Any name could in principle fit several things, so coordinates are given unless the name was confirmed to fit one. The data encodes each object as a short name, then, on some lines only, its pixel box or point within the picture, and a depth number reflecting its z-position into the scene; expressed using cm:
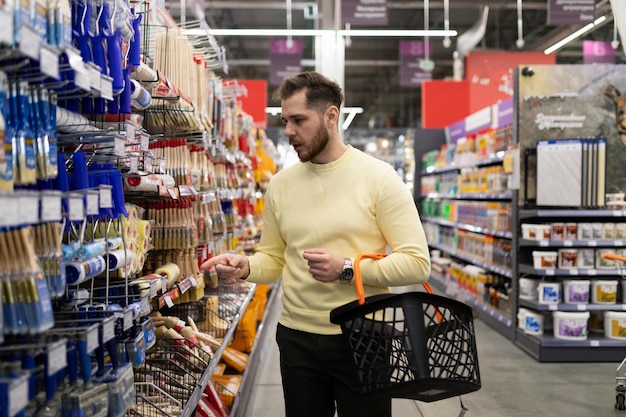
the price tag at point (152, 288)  254
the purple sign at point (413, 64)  1420
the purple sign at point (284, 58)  1279
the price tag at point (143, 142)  250
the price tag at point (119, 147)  198
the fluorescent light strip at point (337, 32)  894
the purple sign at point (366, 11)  905
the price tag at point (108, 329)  180
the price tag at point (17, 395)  131
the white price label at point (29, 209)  135
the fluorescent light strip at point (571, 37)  955
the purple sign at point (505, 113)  759
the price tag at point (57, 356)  146
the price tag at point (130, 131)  218
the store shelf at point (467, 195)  744
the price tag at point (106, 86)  182
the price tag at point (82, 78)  162
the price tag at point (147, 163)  265
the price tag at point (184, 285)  323
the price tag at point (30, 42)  133
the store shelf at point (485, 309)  702
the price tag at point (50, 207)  144
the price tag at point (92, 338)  168
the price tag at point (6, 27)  126
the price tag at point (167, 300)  298
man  218
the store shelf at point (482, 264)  705
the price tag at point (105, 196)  187
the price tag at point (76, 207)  159
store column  903
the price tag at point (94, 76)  174
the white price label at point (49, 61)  141
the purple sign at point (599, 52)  1312
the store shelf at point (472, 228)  708
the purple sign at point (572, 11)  918
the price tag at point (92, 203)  171
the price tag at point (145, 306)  235
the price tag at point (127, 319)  201
